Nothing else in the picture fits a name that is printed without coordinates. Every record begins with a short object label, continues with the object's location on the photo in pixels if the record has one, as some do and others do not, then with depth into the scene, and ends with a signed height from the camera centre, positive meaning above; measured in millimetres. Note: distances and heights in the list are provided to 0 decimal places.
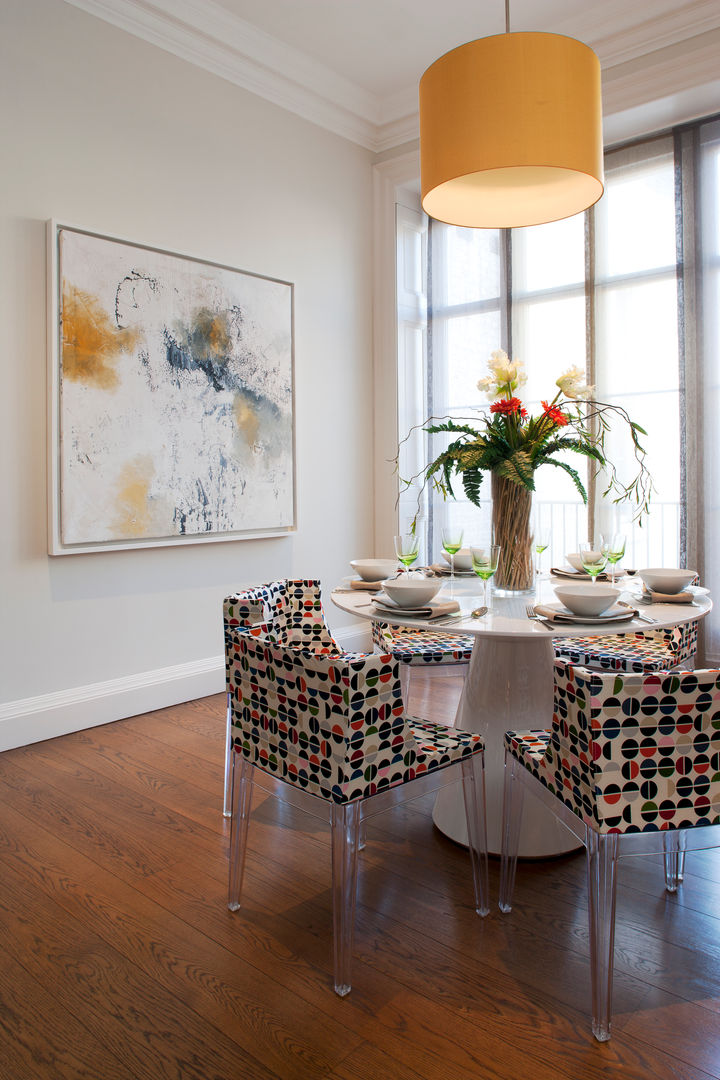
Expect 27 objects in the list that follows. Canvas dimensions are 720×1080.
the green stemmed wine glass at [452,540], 2236 +1
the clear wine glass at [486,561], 2068 -56
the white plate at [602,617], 1823 -187
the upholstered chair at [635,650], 2494 -383
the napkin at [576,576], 2436 -118
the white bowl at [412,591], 1977 -130
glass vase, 2221 +18
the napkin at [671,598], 2068 -161
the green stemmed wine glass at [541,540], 2240 -1
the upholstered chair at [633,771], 1436 -449
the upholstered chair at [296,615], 2484 -245
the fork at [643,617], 1831 -193
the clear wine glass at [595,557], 2260 -55
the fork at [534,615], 1865 -193
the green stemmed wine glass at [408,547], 2400 -20
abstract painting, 3238 +682
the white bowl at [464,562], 2715 -77
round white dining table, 2230 -480
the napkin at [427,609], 1936 -178
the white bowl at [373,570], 2475 -94
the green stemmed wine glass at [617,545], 2238 -17
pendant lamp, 1982 +1142
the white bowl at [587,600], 1839 -146
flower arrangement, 2158 +251
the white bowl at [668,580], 2107 -115
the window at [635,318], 3816 +1228
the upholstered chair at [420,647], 2748 -392
